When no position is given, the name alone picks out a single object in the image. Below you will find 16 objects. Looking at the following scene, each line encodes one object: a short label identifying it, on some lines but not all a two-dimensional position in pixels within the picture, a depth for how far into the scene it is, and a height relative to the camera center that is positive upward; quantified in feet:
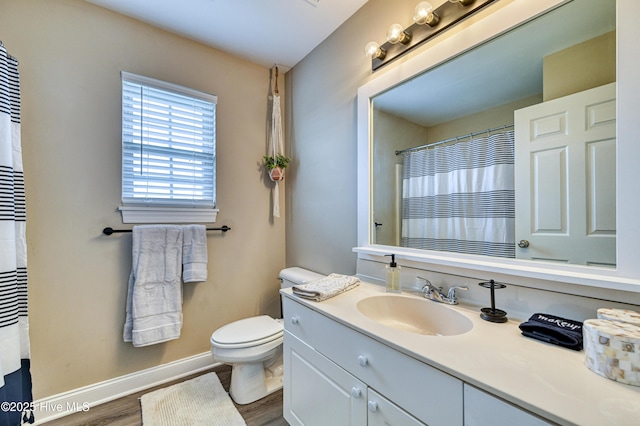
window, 5.67 +1.43
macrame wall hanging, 7.22 +1.67
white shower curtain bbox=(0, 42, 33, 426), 3.68 -0.75
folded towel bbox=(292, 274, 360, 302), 3.93 -1.24
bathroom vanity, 1.79 -1.44
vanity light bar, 3.65 +2.91
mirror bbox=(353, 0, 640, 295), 2.43 +0.61
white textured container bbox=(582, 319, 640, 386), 1.87 -1.07
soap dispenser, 4.18 -1.10
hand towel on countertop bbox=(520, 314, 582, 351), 2.33 -1.16
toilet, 5.07 -2.79
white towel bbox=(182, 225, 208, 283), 5.96 -0.99
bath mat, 4.76 -3.85
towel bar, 5.34 -0.36
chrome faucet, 3.61 -1.22
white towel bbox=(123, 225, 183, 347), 5.43 -1.61
